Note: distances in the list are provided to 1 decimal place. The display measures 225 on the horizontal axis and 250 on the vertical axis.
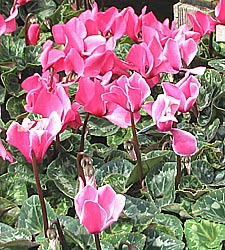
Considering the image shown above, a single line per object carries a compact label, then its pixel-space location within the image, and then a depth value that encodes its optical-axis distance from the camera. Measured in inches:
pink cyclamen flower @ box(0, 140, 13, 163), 40.2
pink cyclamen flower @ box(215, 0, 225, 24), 52.0
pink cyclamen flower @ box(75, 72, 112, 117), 41.7
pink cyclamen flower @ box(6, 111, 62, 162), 38.1
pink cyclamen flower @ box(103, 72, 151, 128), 40.3
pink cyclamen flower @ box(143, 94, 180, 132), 39.4
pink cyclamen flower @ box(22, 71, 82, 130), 40.6
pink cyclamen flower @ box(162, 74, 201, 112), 40.3
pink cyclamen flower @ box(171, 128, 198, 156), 39.8
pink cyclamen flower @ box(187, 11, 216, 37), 51.7
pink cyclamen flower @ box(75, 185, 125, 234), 35.1
